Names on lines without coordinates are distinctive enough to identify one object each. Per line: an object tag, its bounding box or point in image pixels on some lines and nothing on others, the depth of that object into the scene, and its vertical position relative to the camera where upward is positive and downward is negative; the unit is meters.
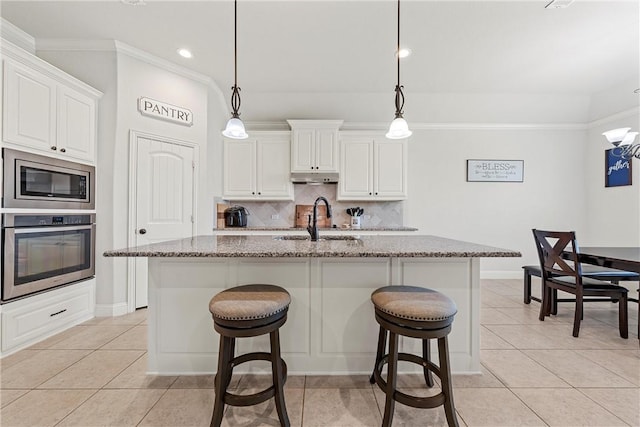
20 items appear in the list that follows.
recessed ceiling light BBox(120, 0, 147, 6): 2.34 +1.78
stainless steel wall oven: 2.11 -0.35
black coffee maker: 4.19 -0.08
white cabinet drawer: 2.11 -0.89
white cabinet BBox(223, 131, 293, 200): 4.26 +0.75
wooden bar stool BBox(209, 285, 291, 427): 1.31 -0.56
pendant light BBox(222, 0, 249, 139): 2.16 +0.67
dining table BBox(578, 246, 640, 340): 2.23 -0.36
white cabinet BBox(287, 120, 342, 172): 4.17 +0.99
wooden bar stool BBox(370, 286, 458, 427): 1.30 -0.56
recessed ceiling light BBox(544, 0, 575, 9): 2.28 +1.76
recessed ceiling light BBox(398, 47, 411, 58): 3.00 +1.77
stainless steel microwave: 2.12 +0.24
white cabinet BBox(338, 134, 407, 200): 4.27 +0.71
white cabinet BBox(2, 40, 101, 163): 2.12 +0.88
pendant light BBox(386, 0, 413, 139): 2.05 +0.66
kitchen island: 1.85 -0.60
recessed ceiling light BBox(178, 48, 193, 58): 3.02 +1.75
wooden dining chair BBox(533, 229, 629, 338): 2.45 -0.65
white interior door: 3.05 +0.20
